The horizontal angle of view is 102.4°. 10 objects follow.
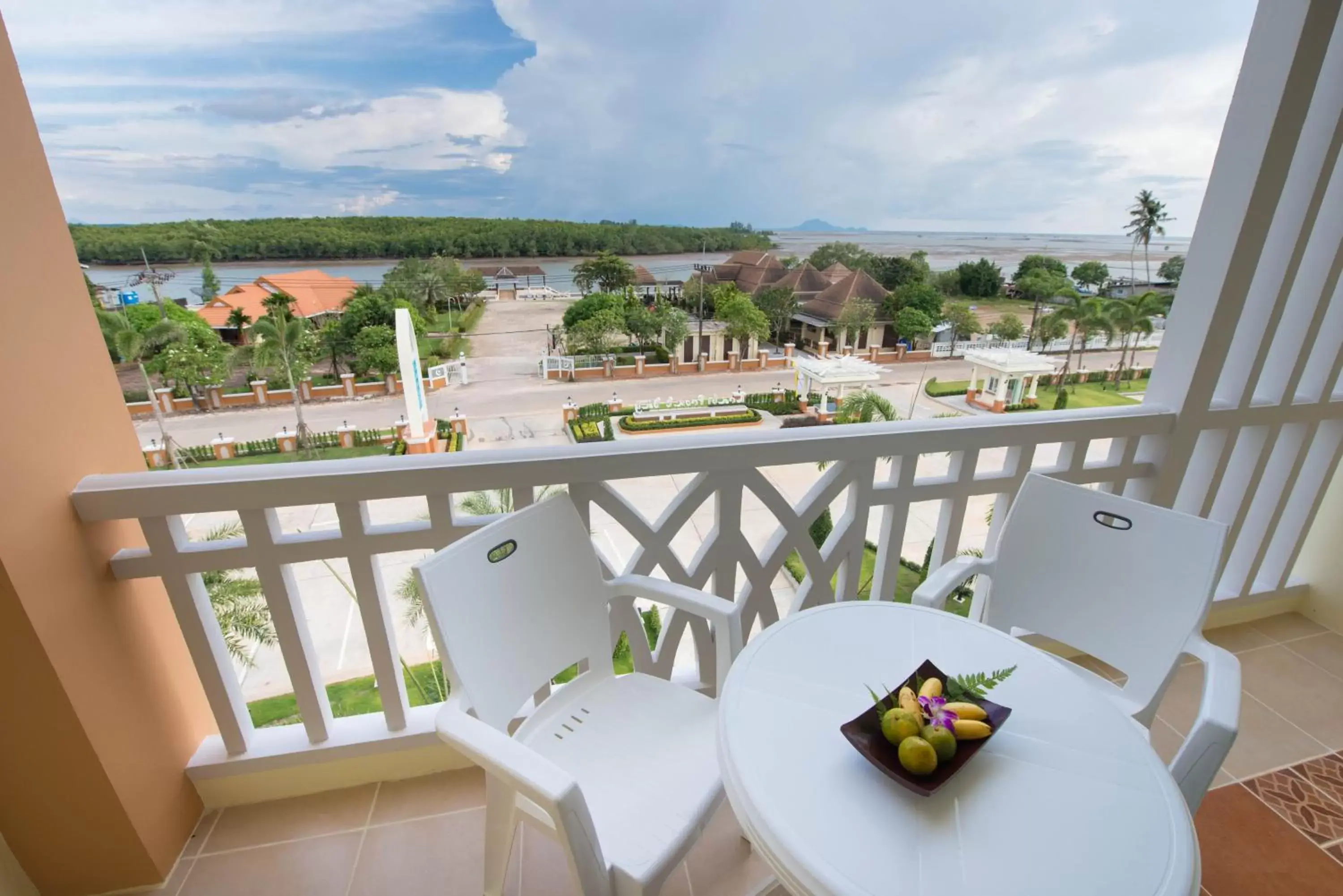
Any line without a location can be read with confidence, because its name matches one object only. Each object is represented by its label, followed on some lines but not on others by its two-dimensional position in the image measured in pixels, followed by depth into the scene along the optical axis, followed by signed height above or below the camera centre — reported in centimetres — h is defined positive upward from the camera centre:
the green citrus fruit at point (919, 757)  78 -68
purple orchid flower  82 -67
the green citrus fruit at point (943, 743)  80 -68
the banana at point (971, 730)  83 -68
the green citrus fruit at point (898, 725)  82 -67
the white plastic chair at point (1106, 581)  125 -76
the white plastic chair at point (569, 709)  88 -87
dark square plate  79 -71
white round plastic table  70 -75
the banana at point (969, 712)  86 -68
